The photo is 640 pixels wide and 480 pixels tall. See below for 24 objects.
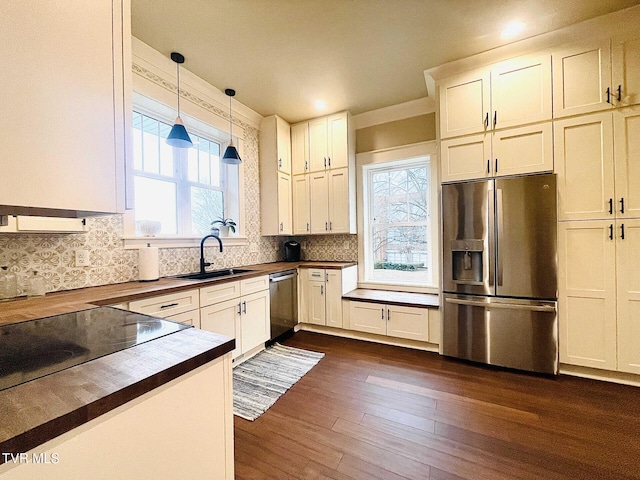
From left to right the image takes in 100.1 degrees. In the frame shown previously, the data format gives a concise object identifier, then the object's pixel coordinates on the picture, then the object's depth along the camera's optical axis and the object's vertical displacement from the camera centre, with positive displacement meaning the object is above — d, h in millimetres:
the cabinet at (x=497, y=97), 2301 +1290
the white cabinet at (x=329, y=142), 3482 +1309
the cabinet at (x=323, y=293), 3285 -668
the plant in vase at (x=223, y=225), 3066 +191
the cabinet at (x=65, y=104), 553 +322
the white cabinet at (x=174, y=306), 1759 -449
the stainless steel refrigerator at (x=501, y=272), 2246 -307
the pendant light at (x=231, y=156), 2668 +850
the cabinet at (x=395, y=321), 2793 -899
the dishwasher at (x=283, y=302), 2998 -730
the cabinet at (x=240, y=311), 2238 -641
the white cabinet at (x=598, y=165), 2053 +569
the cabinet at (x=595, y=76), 2045 +1277
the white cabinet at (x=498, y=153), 2301 +772
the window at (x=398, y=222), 3461 +231
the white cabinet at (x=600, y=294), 2062 -461
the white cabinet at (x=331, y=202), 3488 +514
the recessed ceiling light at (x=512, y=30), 2111 +1680
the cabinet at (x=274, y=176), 3566 +879
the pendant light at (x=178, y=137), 2180 +862
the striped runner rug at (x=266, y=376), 1955 -1180
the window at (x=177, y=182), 2473 +636
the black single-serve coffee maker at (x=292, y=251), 3955 -153
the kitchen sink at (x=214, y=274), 2568 -330
